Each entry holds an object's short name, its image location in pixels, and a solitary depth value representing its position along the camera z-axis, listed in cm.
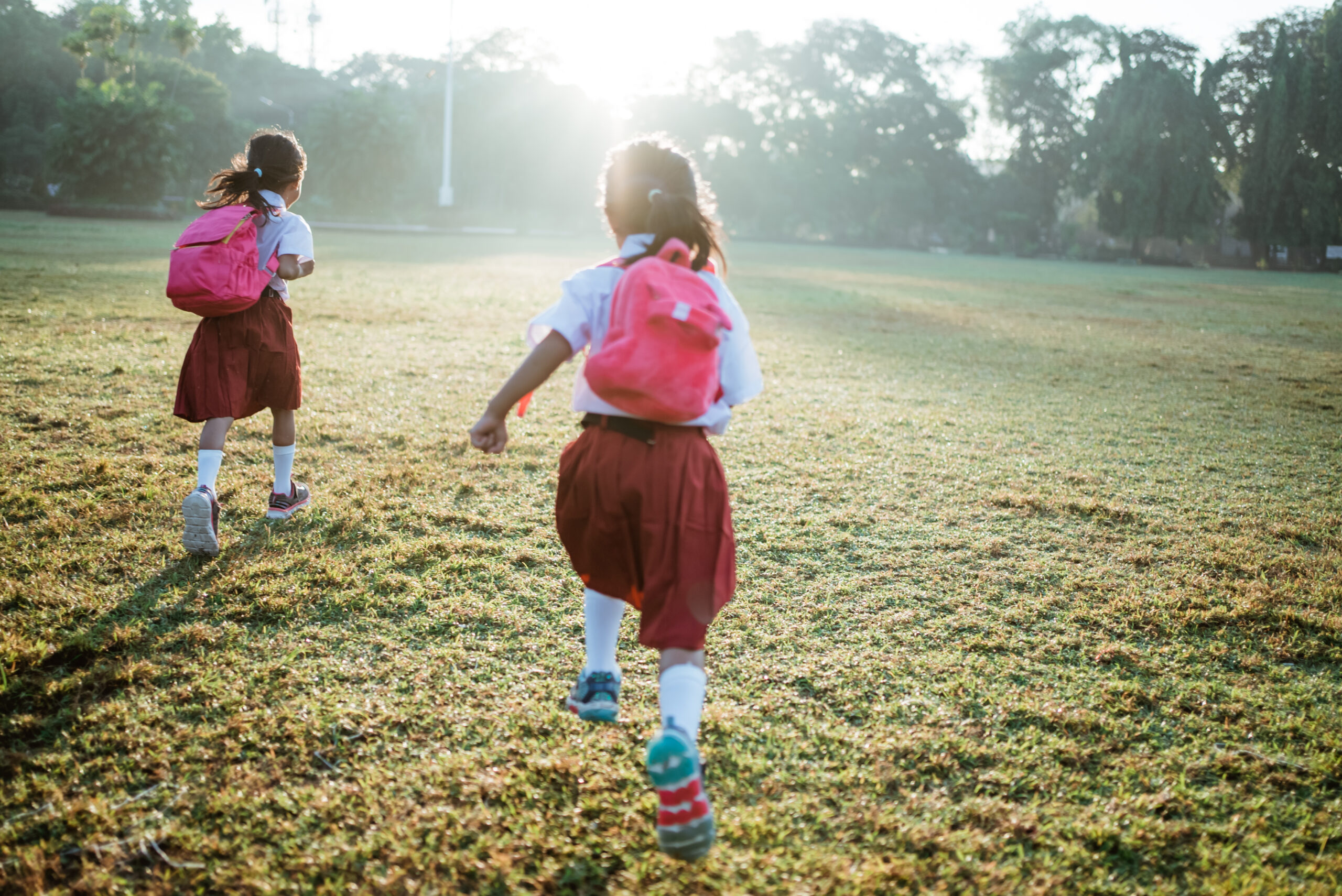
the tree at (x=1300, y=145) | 3219
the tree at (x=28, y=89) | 3359
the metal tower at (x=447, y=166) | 3675
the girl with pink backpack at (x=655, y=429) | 160
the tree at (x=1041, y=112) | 4478
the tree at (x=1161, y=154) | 3559
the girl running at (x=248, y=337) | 285
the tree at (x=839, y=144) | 4759
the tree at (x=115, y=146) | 2809
